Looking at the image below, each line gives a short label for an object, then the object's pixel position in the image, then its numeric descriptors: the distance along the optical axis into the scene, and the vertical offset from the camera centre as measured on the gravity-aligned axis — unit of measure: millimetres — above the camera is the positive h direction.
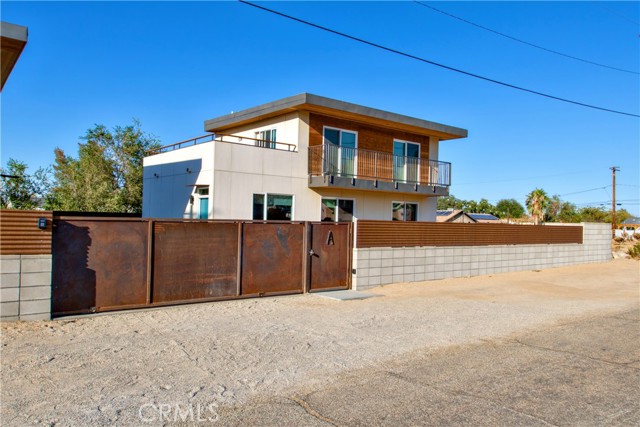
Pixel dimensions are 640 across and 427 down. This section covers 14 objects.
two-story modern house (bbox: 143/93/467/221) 15383 +1944
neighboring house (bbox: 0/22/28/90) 6859 +2550
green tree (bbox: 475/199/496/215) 85750 +3171
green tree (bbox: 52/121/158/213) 24578 +2438
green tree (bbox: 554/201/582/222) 69750 +2106
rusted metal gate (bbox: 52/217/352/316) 8305 -828
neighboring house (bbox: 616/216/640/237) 69769 +1182
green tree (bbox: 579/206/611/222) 70562 +1949
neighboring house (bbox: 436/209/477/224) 37656 +705
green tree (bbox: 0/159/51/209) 21422 +1228
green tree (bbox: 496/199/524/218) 86562 +3383
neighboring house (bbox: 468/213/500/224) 49781 +822
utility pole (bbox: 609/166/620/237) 46462 +4016
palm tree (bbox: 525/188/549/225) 48397 +2559
